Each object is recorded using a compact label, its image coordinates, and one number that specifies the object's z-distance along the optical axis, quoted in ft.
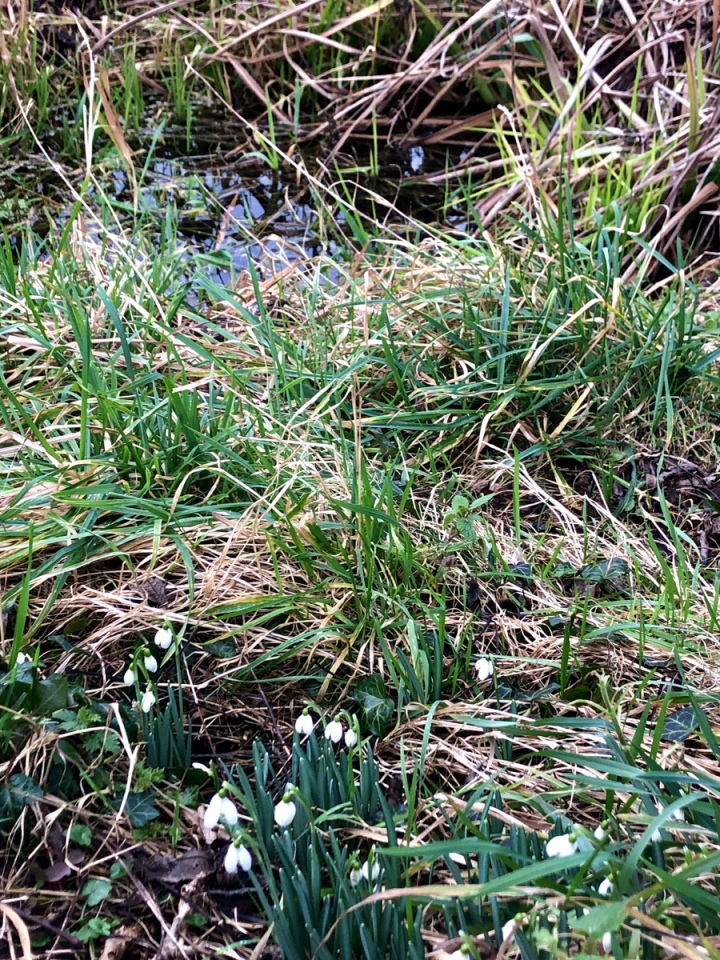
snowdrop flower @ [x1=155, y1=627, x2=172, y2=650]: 5.51
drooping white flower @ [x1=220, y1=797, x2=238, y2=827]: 4.38
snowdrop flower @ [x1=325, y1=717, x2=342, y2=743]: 4.92
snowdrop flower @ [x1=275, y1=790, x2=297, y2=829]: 4.32
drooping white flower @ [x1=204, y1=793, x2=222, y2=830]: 4.39
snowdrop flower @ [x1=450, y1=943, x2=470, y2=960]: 3.70
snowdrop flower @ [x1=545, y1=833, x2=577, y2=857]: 3.91
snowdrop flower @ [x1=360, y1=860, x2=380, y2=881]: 4.24
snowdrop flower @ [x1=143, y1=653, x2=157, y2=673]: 5.29
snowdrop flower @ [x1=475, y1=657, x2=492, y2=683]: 5.61
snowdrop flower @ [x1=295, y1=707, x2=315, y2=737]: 5.05
